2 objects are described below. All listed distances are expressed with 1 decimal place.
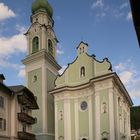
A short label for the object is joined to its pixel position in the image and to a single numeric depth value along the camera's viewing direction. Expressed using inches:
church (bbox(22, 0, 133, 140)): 904.2
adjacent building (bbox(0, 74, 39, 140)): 683.0
